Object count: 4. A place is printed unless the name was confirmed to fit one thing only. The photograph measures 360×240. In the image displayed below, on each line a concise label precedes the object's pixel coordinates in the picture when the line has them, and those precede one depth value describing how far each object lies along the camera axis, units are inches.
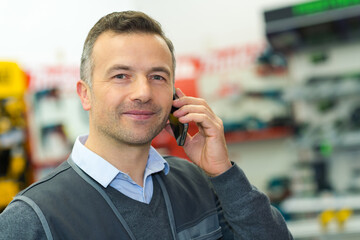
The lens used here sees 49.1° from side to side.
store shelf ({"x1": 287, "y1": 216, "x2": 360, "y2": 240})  129.0
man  50.7
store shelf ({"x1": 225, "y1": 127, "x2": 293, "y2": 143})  201.2
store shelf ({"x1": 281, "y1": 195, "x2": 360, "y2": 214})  144.7
